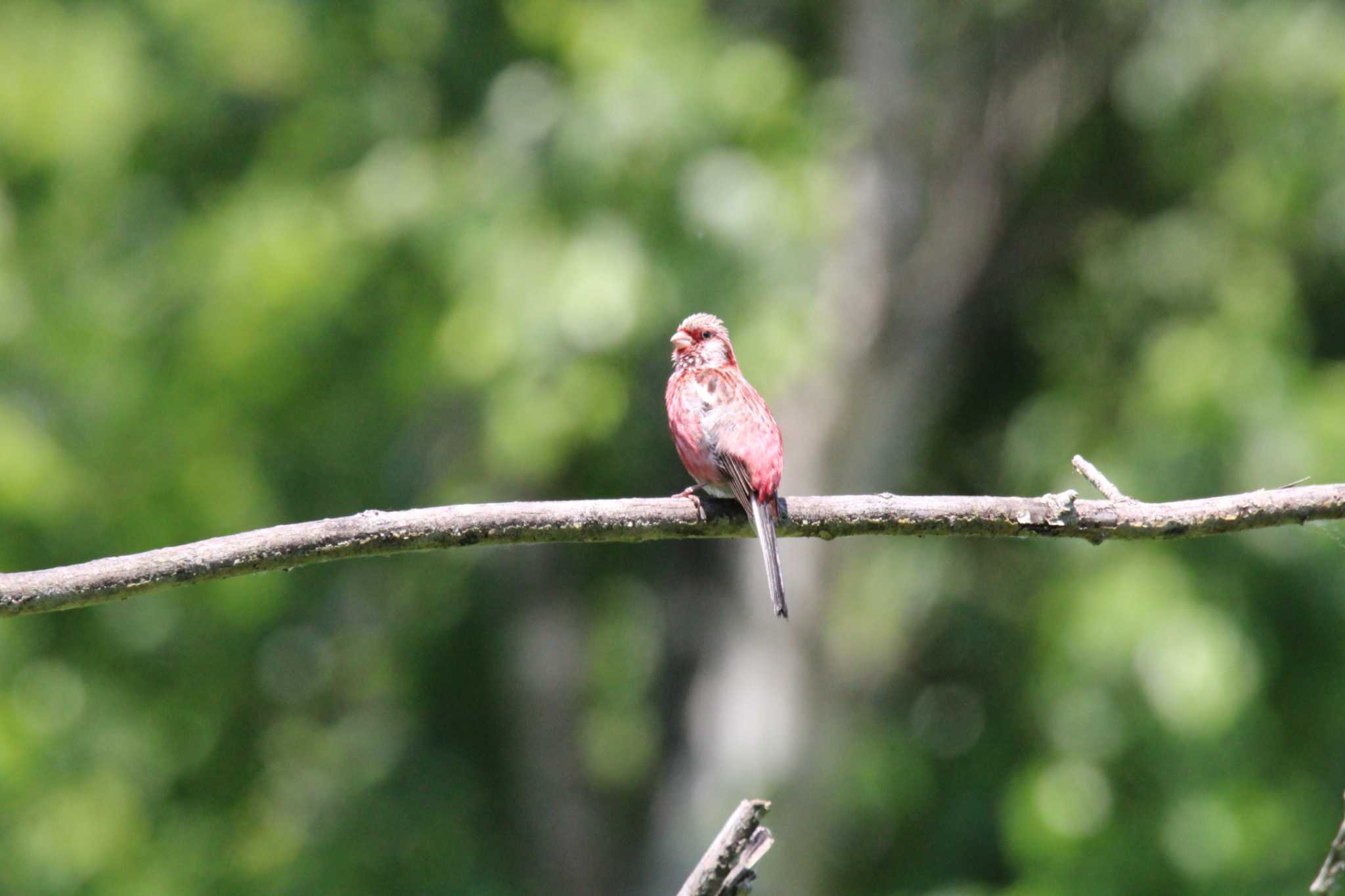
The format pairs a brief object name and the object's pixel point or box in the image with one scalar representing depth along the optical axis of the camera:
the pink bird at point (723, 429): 9.29
